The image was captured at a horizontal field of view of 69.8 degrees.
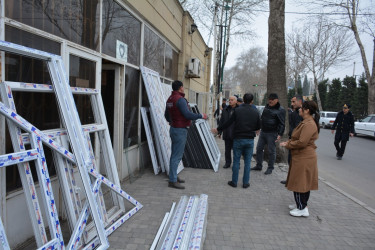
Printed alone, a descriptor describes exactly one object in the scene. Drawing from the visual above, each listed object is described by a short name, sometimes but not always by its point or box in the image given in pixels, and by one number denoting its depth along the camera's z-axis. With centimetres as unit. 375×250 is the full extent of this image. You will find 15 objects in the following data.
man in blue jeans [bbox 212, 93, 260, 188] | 495
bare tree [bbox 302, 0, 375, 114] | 1998
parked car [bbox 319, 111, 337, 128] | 2353
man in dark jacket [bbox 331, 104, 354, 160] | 876
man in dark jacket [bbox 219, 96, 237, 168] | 660
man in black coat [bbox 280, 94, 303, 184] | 577
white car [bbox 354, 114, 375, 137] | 1602
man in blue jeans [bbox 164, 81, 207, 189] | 463
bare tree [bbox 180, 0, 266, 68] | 2120
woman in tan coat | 372
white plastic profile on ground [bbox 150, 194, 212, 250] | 273
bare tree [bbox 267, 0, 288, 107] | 772
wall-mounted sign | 473
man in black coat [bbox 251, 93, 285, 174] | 589
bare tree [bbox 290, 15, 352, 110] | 3159
